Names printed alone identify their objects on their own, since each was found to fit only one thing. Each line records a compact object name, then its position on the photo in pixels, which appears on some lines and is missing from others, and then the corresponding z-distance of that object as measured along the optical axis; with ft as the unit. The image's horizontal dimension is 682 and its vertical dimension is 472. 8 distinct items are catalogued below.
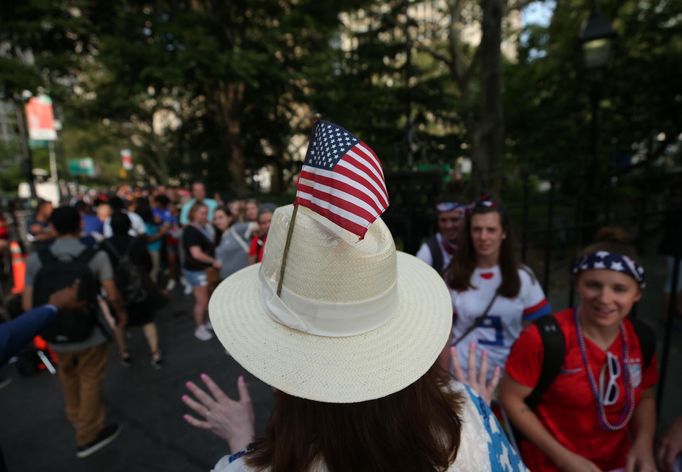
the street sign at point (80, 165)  121.68
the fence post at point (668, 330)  6.63
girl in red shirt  5.77
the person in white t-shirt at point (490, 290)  8.36
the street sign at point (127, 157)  111.04
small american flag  2.99
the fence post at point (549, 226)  10.43
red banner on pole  37.99
